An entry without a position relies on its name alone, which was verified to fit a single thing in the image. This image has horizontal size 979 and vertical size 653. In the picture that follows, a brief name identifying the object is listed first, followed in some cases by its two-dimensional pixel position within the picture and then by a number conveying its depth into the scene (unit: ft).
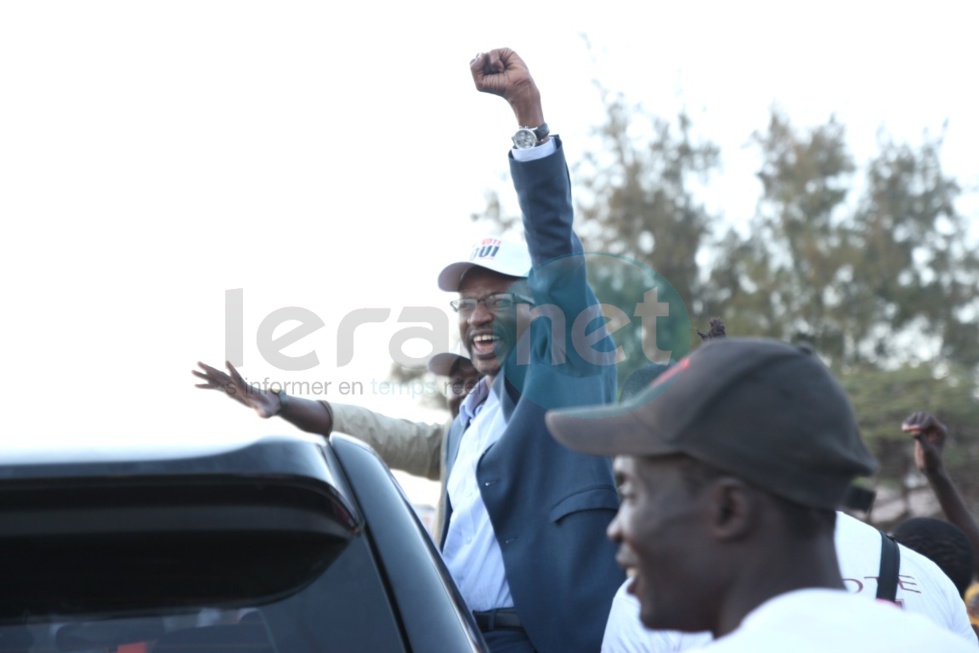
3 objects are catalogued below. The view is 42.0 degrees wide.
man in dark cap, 4.31
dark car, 5.58
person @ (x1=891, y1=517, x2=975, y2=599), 13.51
